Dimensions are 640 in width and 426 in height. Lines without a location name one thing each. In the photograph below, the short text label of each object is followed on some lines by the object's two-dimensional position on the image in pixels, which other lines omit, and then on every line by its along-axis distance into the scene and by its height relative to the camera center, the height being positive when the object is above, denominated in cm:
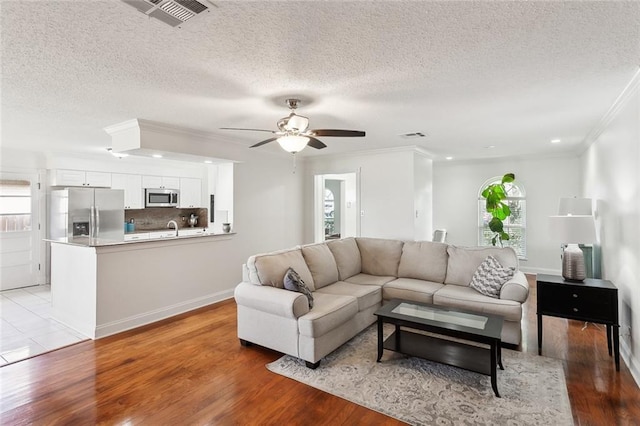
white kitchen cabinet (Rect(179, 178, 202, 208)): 758 +48
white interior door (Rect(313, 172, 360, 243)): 677 +16
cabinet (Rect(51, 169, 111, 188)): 605 +65
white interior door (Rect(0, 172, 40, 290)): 569 -31
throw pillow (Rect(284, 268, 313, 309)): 322 -70
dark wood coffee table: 264 -98
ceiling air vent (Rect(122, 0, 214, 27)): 159 +101
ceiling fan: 306 +76
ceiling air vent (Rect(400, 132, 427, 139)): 462 +111
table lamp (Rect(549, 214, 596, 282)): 325 -24
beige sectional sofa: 305 -87
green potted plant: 646 +15
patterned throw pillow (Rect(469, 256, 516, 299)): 360 -70
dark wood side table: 295 -82
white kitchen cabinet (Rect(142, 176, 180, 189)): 700 +67
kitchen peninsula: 374 -85
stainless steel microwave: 699 +34
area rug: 230 -137
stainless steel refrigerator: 591 -1
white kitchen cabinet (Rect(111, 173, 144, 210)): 665 +52
